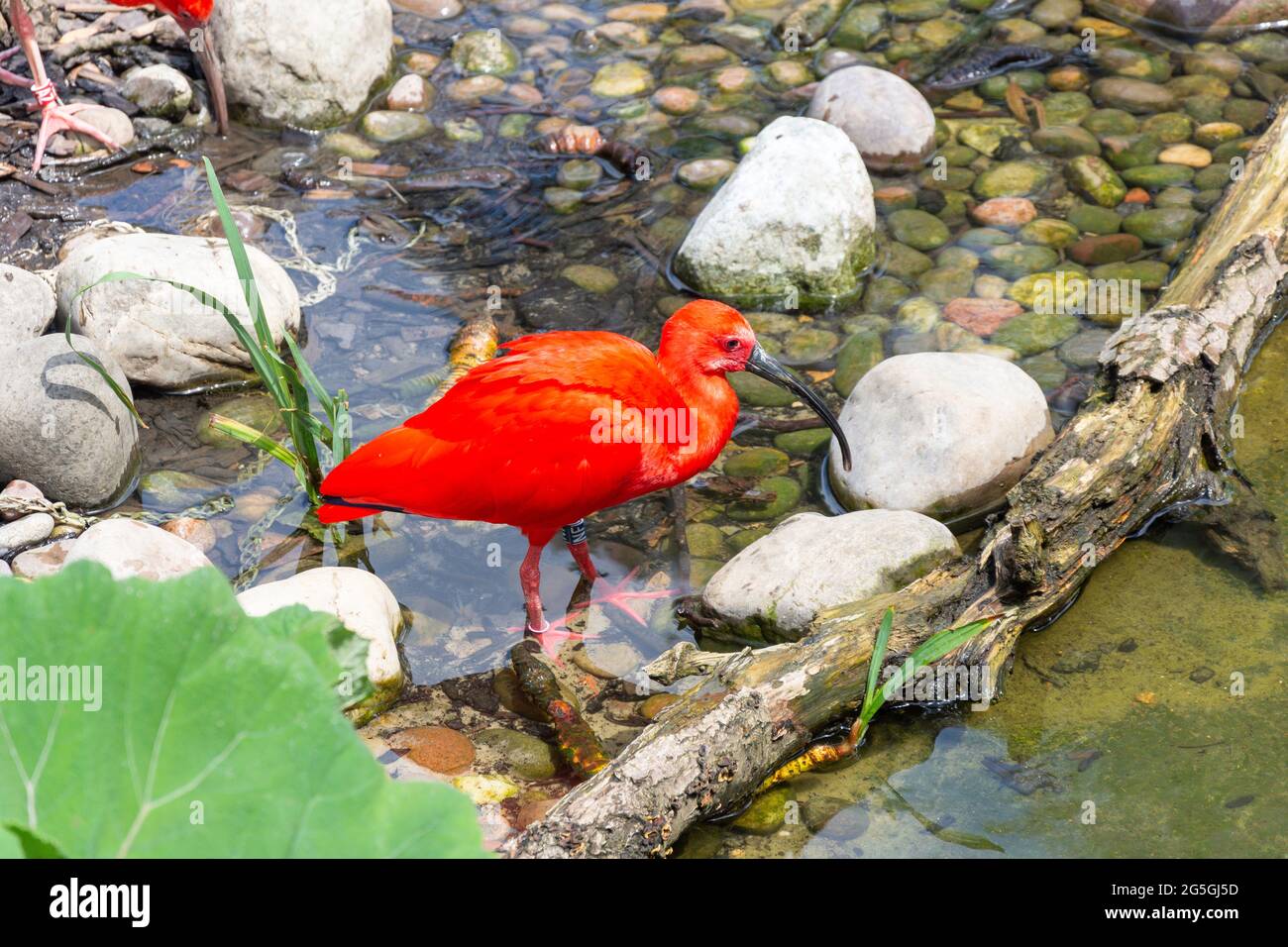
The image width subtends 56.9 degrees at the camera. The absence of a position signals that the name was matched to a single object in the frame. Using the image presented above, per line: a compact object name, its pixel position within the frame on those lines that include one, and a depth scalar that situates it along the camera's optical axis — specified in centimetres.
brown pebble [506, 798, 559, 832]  328
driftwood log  298
